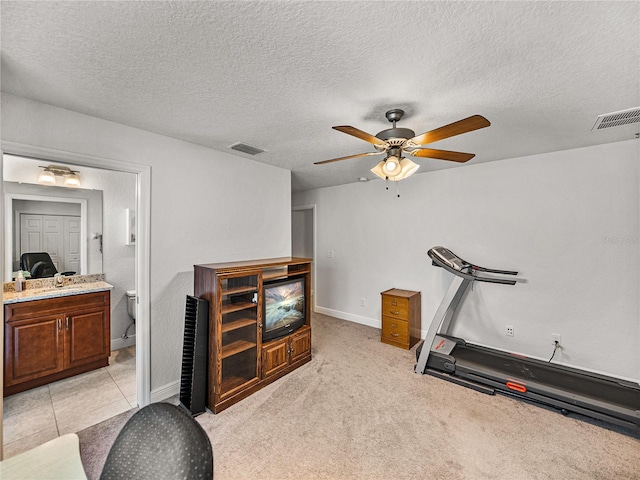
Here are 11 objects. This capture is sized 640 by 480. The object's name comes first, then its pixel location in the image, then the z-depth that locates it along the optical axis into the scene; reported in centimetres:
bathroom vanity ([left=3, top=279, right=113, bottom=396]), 248
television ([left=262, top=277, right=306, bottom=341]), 277
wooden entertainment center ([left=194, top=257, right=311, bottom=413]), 234
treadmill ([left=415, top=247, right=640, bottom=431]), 221
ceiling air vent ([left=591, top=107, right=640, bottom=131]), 198
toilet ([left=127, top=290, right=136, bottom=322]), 357
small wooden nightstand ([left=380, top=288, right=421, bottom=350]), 362
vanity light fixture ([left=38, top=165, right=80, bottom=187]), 305
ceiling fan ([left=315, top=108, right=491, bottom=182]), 181
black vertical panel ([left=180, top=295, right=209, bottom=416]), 229
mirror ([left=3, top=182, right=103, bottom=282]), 287
